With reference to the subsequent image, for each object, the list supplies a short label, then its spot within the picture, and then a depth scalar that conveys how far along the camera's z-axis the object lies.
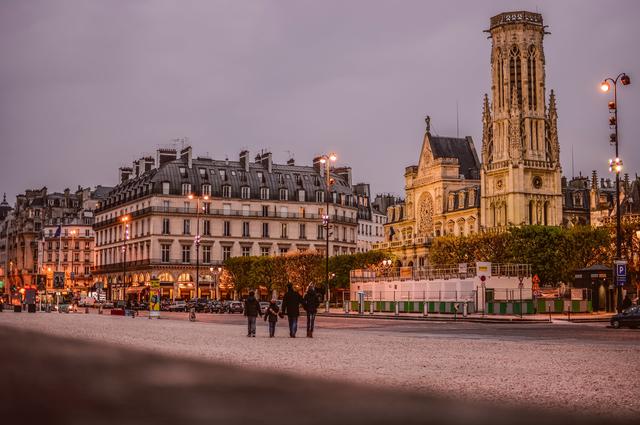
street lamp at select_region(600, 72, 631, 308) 42.81
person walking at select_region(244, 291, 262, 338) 28.36
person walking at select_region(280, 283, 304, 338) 27.64
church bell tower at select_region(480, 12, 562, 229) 113.25
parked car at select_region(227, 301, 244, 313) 75.94
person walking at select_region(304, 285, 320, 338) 27.64
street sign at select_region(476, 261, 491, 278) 59.72
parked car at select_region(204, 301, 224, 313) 78.00
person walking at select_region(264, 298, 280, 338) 27.80
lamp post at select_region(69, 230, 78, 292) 154.25
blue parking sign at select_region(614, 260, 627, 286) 42.69
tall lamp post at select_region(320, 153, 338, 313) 56.72
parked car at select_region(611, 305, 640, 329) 38.85
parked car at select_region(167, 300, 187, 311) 82.50
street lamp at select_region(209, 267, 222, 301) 115.82
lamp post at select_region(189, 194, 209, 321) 49.69
